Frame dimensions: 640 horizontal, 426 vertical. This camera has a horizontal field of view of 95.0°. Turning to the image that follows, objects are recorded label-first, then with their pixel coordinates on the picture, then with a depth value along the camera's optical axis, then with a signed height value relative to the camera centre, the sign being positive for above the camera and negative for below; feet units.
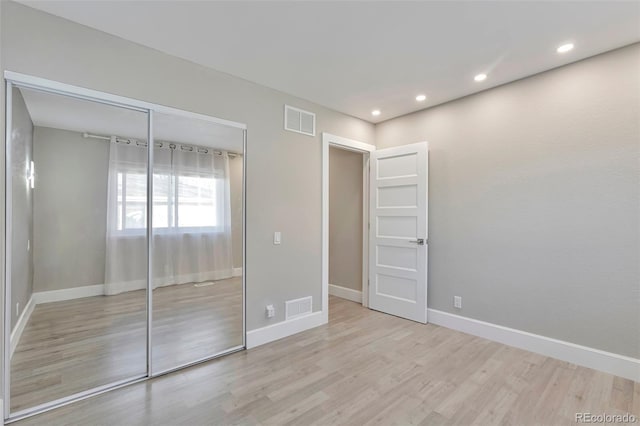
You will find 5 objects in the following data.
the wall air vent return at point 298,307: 11.05 -3.59
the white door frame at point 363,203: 12.29 +0.58
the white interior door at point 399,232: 12.17 -0.73
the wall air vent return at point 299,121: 11.10 +3.69
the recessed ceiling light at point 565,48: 7.97 +4.64
